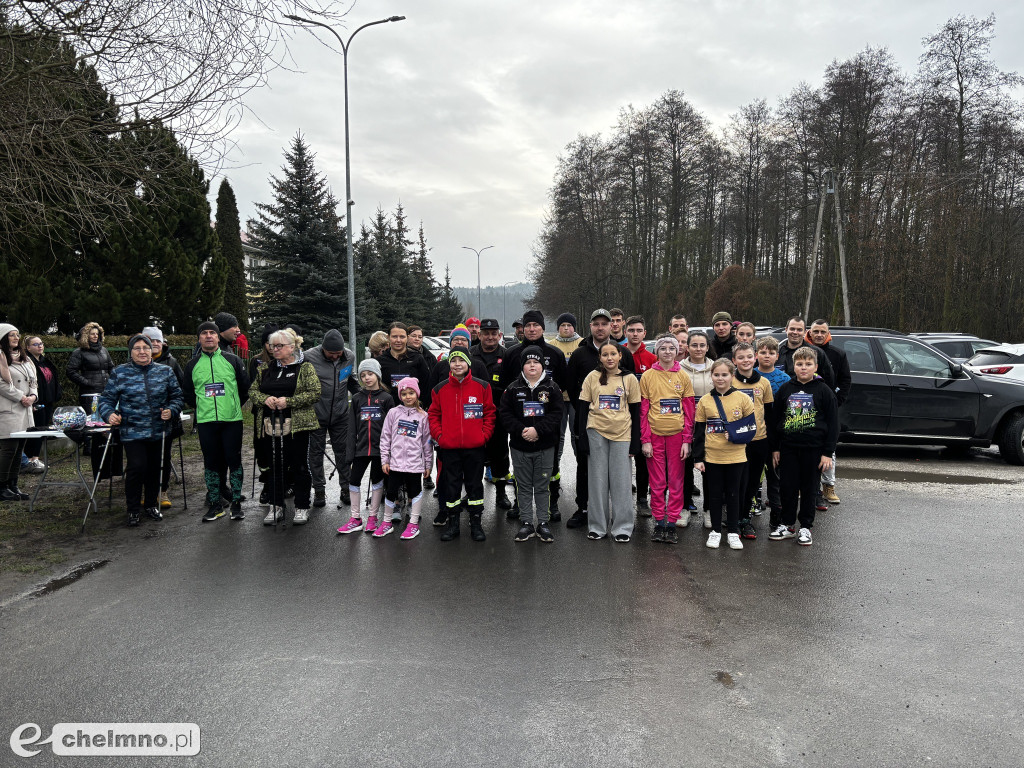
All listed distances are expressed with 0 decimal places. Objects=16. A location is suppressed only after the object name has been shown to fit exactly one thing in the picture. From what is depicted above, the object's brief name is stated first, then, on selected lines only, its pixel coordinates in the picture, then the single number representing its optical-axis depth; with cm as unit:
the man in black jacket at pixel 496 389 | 712
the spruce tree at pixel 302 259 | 2286
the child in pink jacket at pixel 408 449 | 618
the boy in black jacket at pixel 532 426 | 602
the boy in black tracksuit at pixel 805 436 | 582
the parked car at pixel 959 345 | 1691
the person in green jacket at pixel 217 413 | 668
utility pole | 2495
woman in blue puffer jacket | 650
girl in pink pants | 604
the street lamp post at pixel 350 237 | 1862
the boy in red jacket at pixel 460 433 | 607
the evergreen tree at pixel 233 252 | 2455
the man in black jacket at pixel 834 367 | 733
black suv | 950
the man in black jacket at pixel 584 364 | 652
